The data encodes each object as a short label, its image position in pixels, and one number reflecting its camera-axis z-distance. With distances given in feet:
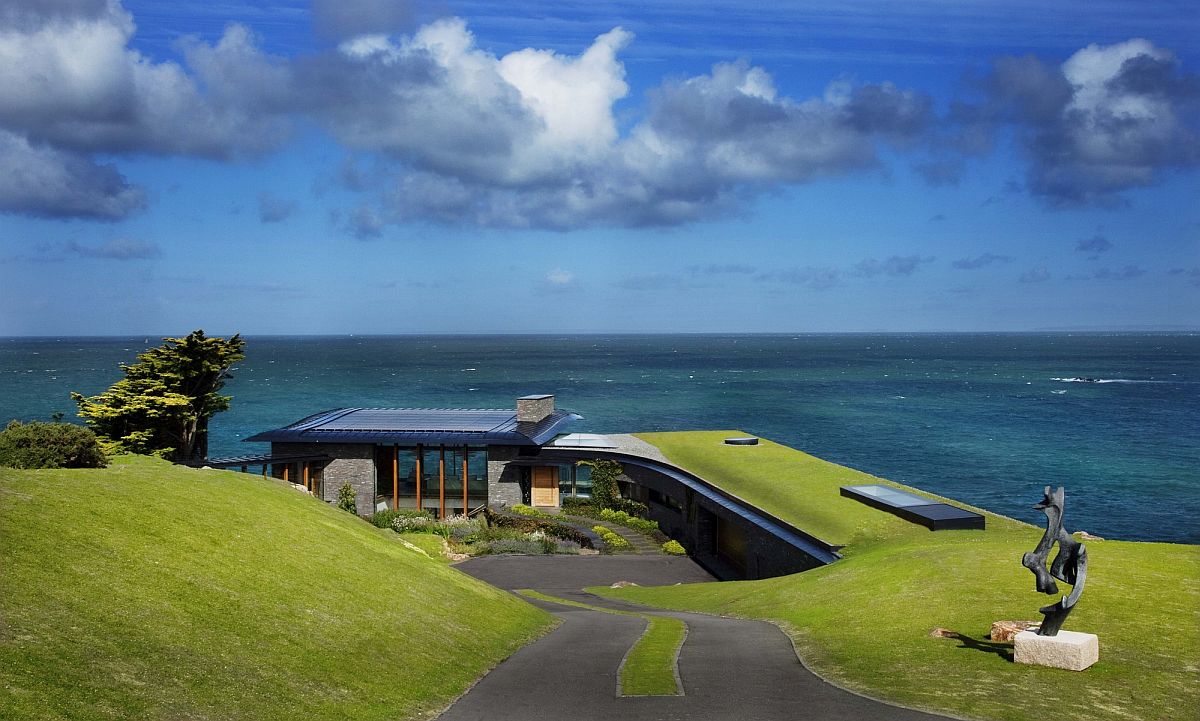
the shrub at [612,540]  147.23
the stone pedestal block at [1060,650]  55.31
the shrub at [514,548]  141.90
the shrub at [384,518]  156.76
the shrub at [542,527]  149.38
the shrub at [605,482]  174.19
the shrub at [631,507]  169.93
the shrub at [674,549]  147.64
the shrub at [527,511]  164.76
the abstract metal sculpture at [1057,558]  56.59
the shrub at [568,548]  142.72
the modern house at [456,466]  165.07
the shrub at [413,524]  152.46
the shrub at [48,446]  74.95
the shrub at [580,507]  171.73
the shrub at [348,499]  166.81
